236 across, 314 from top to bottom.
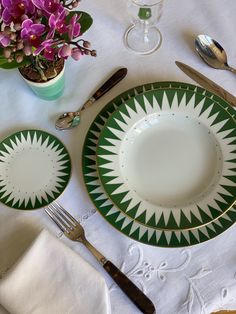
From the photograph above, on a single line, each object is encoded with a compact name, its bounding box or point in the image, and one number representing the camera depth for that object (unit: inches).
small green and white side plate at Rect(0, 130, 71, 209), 26.8
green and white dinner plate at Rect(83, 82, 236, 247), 24.7
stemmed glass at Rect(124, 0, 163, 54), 29.0
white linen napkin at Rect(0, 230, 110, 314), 23.7
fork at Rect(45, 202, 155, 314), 24.2
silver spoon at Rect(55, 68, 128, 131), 28.6
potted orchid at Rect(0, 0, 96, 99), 21.4
